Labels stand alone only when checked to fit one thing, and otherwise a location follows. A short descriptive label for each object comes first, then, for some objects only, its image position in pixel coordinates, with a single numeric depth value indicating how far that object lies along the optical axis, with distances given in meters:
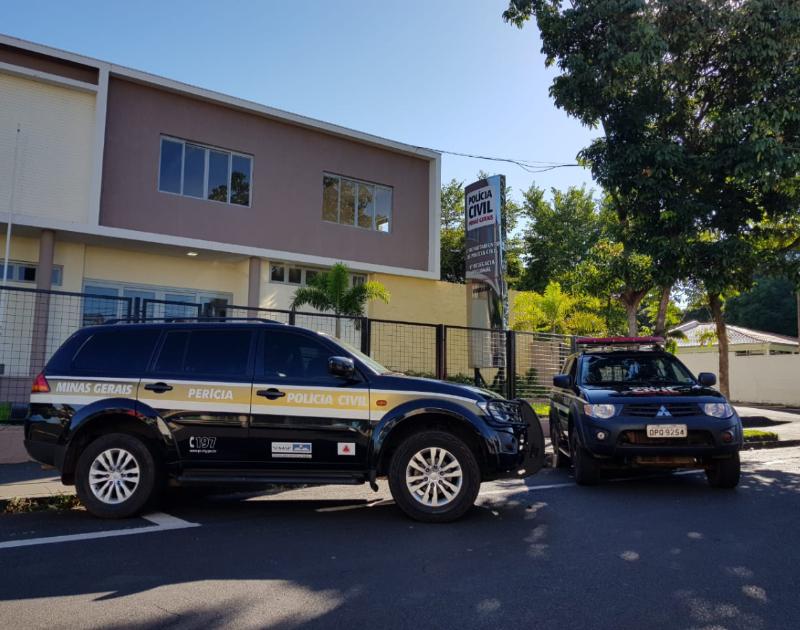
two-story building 14.28
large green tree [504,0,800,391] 12.72
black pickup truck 7.26
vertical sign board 15.08
